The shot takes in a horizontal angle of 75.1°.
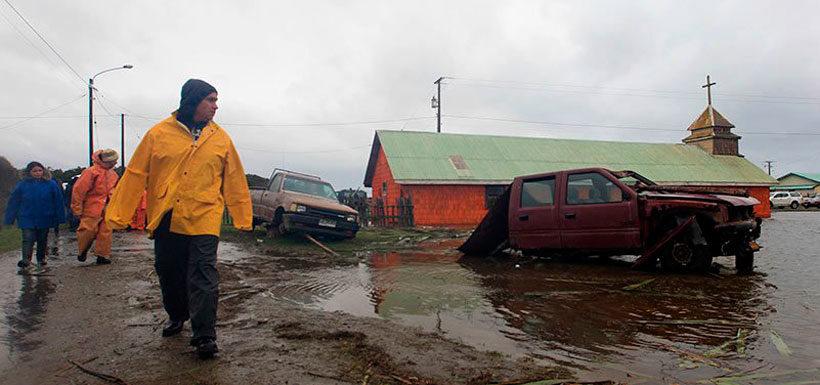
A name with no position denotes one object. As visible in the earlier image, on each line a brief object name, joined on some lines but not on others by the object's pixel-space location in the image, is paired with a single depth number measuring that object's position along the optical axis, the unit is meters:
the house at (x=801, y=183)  68.88
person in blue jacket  7.85
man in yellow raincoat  3.55
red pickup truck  6.98
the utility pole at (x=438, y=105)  40.72
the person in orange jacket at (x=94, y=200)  7.88
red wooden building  23.92
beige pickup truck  12.17
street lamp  28.05
